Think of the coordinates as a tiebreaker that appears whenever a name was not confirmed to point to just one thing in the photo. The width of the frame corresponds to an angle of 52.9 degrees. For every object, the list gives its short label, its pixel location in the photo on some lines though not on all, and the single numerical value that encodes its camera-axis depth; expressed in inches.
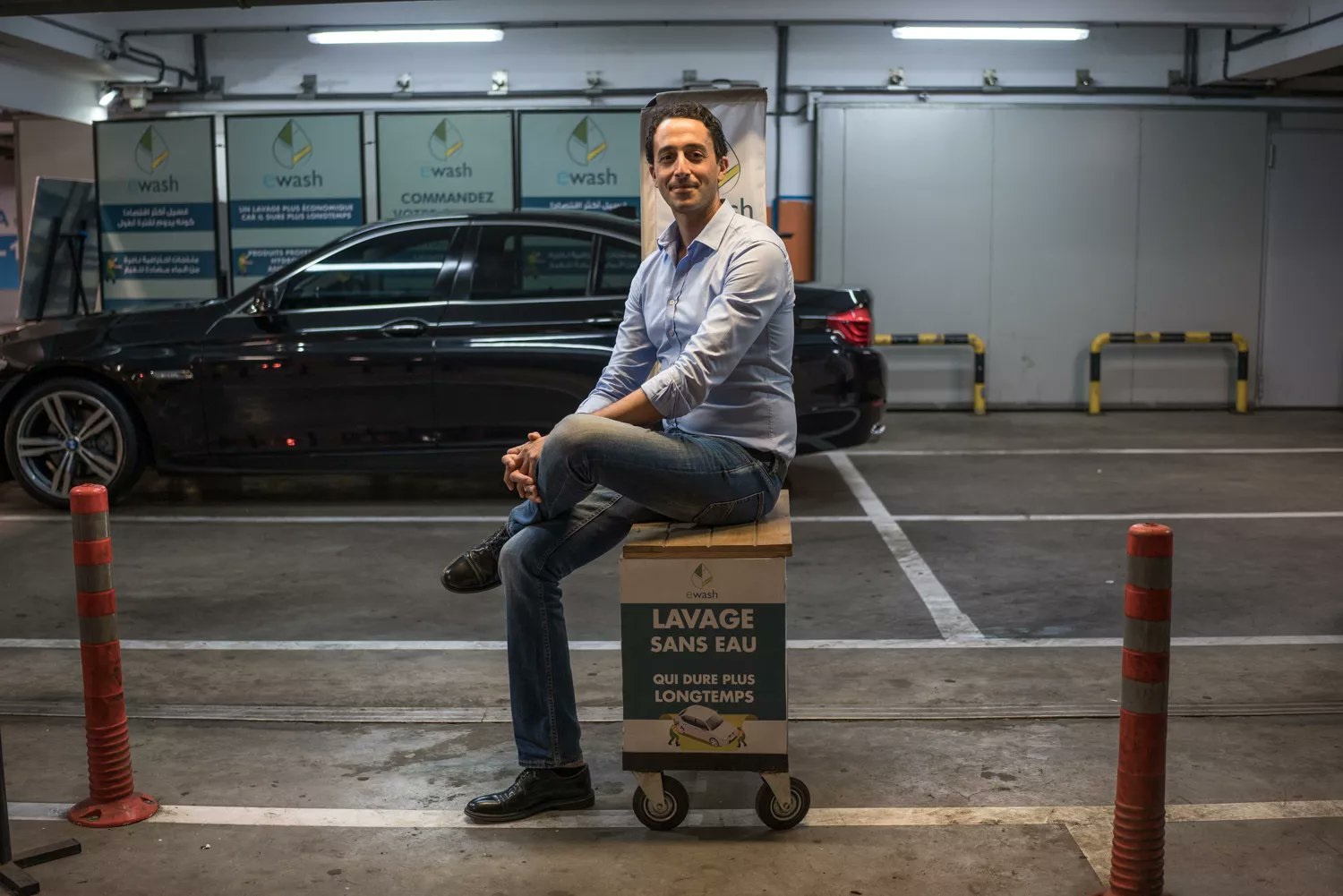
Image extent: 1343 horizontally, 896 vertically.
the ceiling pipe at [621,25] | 448.8
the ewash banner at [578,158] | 472.4
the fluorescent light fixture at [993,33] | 441.1
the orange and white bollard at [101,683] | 133.0
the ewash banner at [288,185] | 480.1
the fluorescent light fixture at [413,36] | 442.9
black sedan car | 288.5
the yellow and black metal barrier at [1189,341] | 473.1
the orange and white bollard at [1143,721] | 110.3
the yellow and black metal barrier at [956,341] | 469.7
